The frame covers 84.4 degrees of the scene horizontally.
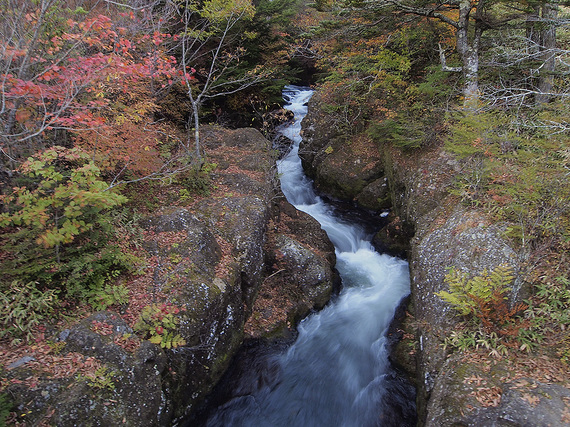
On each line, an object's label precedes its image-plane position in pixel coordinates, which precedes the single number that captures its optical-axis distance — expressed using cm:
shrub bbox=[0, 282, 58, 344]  449
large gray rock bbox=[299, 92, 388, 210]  1278
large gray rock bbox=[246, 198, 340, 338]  796
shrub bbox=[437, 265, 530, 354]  503
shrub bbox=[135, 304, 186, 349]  532
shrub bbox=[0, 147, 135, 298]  471
